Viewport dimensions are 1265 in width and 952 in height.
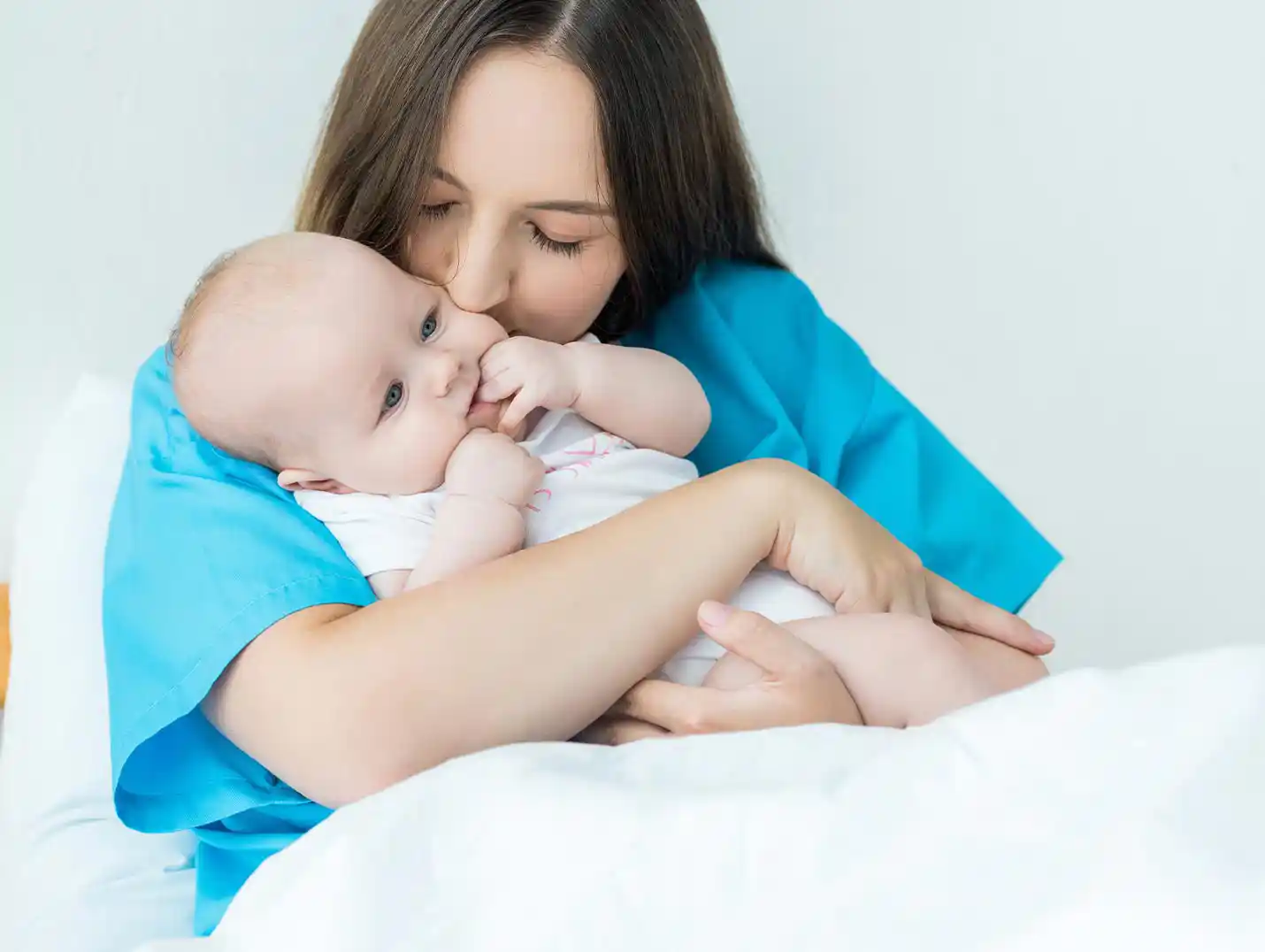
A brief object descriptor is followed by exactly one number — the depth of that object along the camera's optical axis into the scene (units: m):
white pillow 1.07
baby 0.91
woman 0.83
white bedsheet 0.58
